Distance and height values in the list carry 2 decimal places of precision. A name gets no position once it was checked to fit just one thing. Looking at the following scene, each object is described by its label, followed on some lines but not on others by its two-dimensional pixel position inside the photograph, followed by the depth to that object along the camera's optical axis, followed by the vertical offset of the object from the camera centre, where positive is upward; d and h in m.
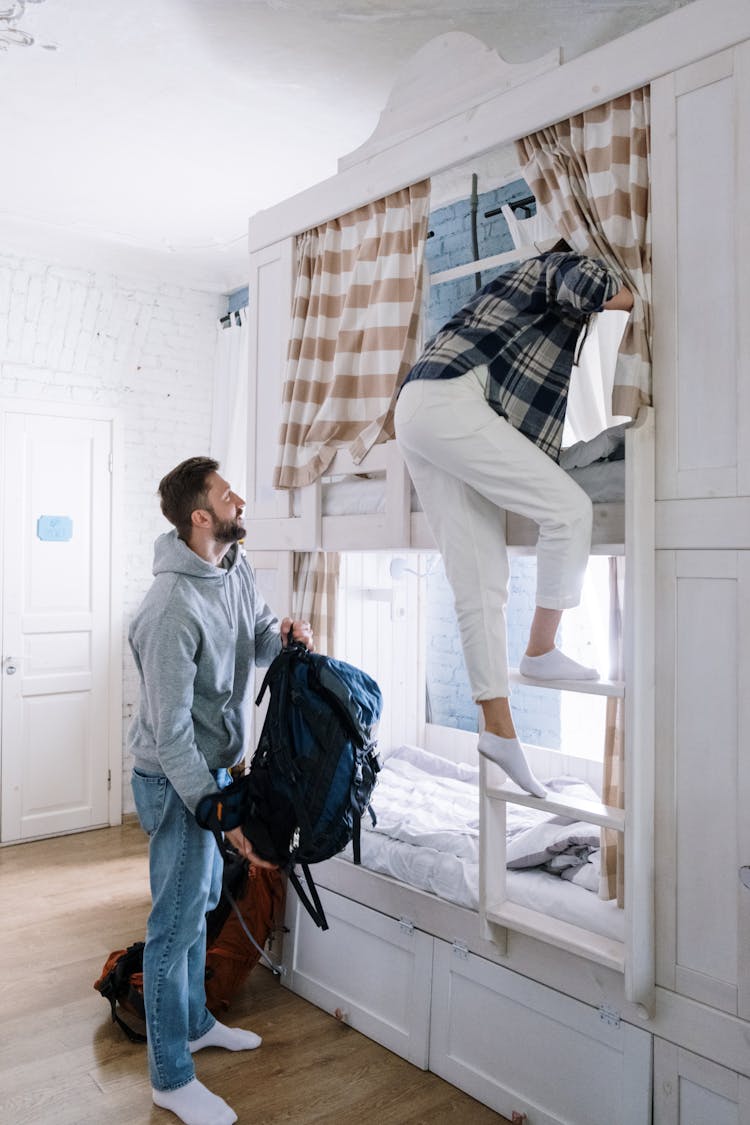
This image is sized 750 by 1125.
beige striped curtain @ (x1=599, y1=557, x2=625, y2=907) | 2.18 -0.50
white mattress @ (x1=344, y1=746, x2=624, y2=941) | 2.24 -0.81
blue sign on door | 4.64 +0.21
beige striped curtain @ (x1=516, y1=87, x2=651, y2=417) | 2.03 +0.90
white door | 4.55 -0.28
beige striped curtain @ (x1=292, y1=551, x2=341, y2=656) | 3.03 -0.08
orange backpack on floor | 2.77 -1.21
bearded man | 2.24 -0.42
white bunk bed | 2.00 -0.84
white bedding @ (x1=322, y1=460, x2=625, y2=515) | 2.17 +0.23
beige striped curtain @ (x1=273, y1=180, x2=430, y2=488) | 2.66 +0.75
